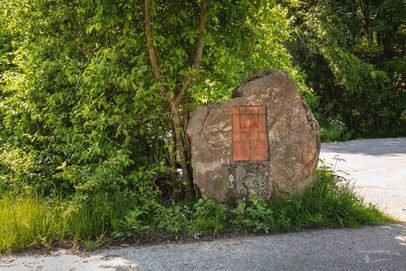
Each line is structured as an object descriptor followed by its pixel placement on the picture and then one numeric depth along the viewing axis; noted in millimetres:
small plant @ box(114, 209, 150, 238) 4031
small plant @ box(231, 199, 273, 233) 4199
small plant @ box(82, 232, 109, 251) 3773
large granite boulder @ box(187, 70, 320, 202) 4645
